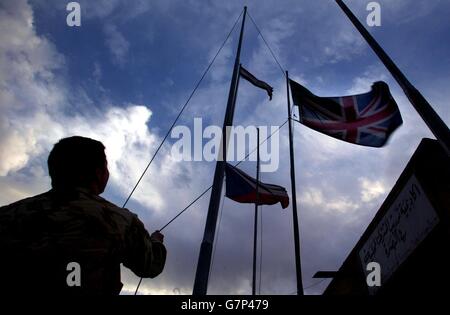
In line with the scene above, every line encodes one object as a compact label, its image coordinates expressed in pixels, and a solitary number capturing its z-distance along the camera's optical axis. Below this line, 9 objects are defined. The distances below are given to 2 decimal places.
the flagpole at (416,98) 3.32
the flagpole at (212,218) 4.15
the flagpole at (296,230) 8.38
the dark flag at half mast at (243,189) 10.38
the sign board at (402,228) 3.90
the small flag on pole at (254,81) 8.81
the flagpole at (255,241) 14.94
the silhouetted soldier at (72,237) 1.45
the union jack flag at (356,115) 7.73
